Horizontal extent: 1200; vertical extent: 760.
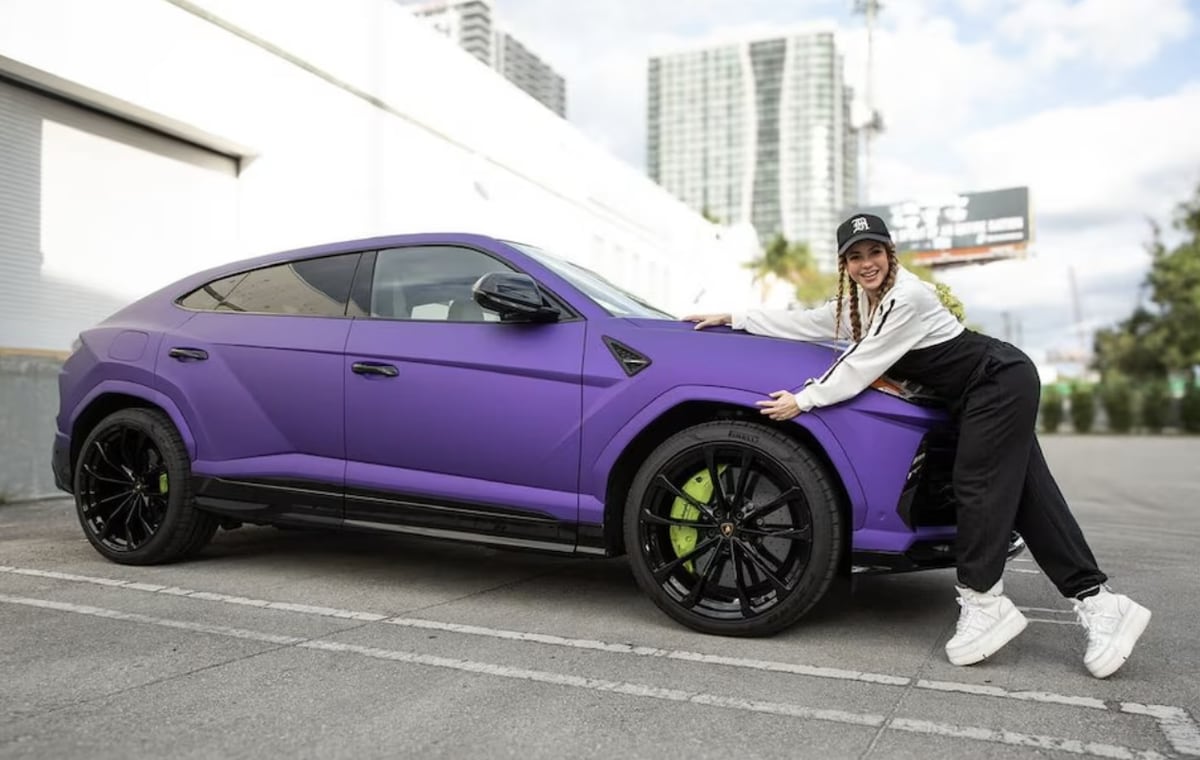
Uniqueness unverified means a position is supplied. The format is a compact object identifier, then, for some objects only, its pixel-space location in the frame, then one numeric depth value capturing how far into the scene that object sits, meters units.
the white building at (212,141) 8.75
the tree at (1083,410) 37.41
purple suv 3.38
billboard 38.53
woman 3.20
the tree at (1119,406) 36.66
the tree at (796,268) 48.56
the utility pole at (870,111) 41.09
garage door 8.65
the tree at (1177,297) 36.06
